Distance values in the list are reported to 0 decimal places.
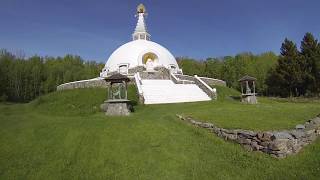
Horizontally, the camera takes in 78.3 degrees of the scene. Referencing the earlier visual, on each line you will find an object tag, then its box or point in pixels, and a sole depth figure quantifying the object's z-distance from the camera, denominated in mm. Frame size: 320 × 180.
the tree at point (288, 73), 22871
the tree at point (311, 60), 22393
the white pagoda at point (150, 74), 17022
